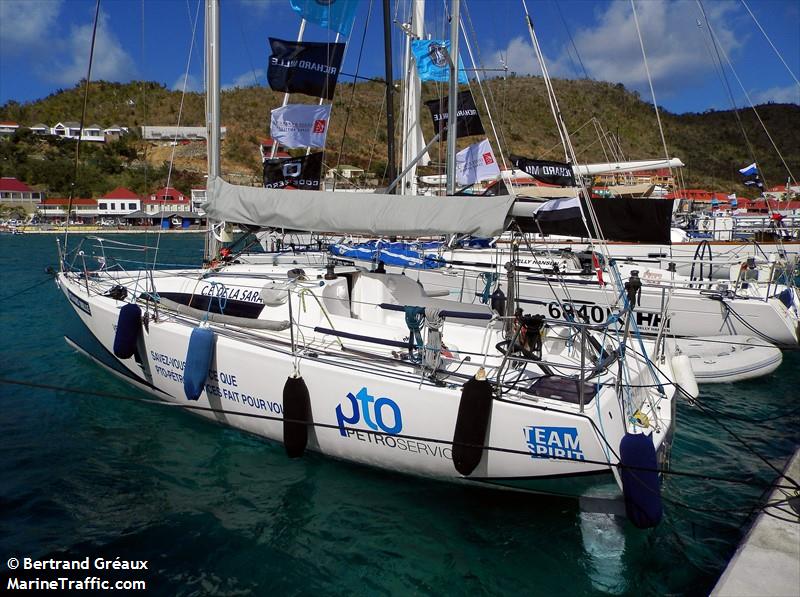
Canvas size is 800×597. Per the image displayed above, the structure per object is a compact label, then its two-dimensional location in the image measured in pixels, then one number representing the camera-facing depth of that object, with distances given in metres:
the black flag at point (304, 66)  10.88
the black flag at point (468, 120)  14.51
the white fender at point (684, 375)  6.21
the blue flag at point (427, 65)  12.89
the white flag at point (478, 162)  14.30
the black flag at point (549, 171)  6.41
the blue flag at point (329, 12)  10.73
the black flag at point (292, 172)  10.48
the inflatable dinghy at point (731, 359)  10.07
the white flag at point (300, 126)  11.27
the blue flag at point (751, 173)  16.69
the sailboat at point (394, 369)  4.84
